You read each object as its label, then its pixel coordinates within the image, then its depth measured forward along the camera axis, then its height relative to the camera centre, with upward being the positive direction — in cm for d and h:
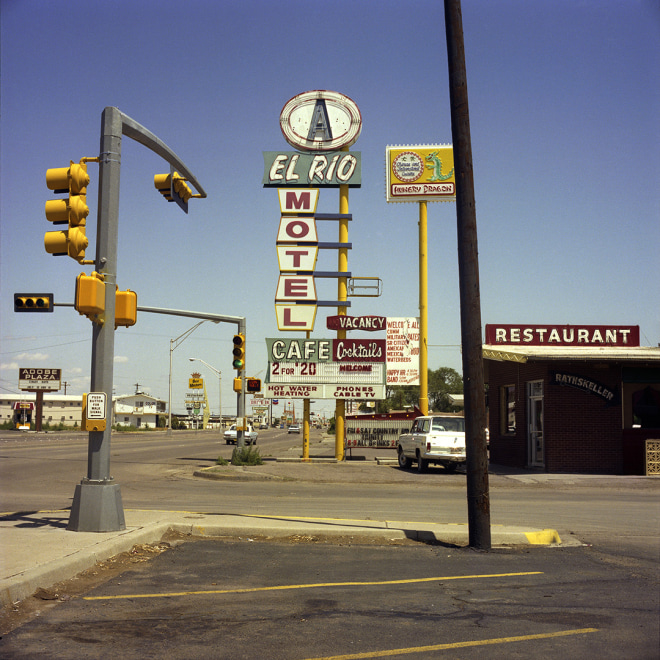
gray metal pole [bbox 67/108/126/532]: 926 +71
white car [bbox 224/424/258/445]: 4956 -197
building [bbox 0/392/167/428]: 13512 +2
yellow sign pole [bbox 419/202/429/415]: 3108 +430
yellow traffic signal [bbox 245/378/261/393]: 2630 +88
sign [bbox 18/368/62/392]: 9312 +398
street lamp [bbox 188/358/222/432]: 6888 +456
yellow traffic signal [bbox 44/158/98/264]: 890 +248
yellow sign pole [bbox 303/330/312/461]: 2945 -79
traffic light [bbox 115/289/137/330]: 982 +137
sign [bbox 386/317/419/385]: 3200 +277
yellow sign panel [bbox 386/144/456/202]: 3192 +1035
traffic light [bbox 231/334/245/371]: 2430 +187
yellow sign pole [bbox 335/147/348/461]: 2955 +522
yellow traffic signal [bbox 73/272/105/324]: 913 +146
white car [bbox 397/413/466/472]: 2342 -116
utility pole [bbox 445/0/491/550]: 945 +154
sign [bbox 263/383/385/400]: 2984 +69
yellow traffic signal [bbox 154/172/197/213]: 1195 +375
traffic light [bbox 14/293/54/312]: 1875 +283
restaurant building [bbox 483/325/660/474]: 2361 -3
